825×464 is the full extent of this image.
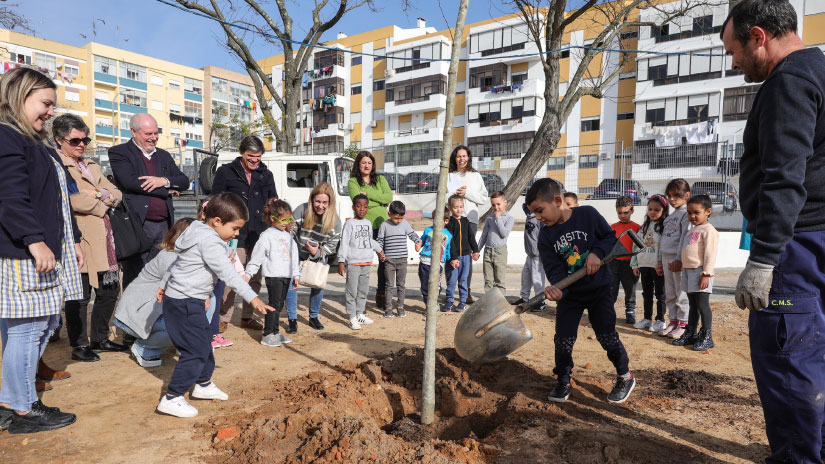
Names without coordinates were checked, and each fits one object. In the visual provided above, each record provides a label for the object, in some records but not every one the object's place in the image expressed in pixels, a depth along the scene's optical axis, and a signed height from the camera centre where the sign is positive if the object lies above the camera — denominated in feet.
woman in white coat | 22.12 +0.63
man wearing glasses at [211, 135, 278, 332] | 16.92 +0.27
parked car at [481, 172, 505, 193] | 57.20 +1.84
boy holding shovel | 11.02 -1.88
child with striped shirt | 20.07 -2.03
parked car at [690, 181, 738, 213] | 45.32 +0.79
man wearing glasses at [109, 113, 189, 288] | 14.48 +0.39
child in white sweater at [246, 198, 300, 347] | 15.80 -2.19
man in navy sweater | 6.03 -0.46
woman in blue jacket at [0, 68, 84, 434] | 8.46 -0.99
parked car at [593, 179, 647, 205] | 47.21 +1.15
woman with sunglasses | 13.12 -0.98
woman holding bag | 18.25 -1.40
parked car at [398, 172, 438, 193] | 50.78 +1.42
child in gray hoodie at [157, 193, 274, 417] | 10.23 -2.20
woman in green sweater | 20.25 +0.37
